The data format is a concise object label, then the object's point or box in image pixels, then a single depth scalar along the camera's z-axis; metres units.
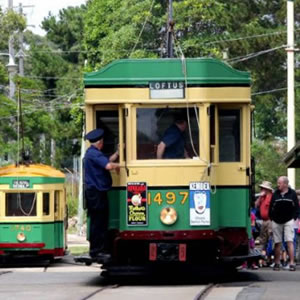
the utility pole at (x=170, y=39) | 22.06
